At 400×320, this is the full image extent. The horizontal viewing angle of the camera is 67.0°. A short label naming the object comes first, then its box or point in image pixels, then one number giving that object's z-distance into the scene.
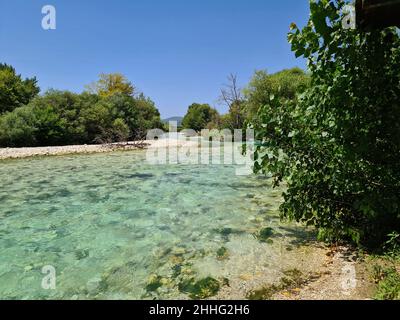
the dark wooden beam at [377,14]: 2.61
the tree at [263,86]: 35.62
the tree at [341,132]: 3.50
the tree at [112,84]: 48.56
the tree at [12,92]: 30.73
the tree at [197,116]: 56.34
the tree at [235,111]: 37.97
